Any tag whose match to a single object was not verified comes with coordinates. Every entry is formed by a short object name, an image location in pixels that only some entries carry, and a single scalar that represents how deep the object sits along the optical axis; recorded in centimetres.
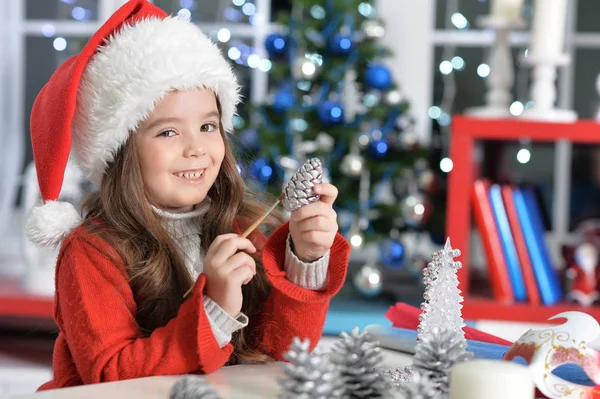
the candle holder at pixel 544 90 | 234
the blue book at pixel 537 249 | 234
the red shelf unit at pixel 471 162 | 229
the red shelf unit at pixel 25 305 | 253
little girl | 108
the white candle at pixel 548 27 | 236
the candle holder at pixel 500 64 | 251
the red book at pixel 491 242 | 233
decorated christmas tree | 259
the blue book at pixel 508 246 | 235
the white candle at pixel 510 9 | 249
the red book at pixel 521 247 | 235
